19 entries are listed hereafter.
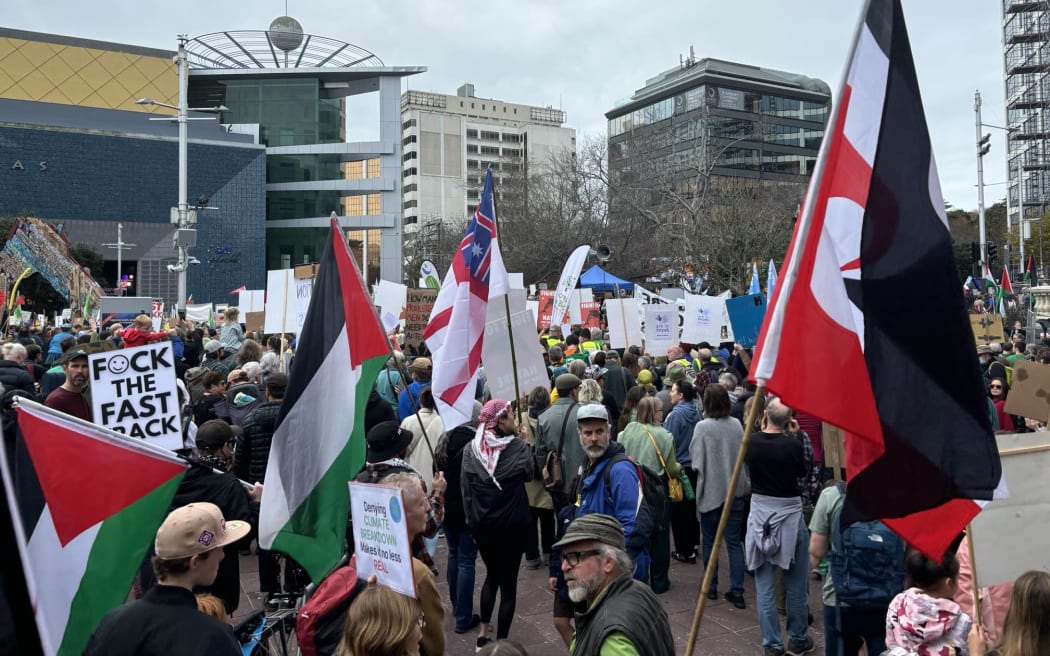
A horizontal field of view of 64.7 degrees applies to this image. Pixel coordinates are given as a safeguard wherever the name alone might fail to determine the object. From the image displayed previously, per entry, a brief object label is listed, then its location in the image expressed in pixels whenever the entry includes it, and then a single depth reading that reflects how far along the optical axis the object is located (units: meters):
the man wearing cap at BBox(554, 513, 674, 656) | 2.82
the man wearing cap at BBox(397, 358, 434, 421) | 8.12
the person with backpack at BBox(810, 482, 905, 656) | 4.34
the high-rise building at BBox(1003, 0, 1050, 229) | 63.06
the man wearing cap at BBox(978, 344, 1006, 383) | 9.17
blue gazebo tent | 26.66
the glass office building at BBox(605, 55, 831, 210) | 79.81
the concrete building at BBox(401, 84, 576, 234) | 115.44
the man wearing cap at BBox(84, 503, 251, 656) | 2.79
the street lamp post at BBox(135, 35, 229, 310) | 23.36
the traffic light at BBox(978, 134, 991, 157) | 33.31
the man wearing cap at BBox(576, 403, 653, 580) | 4.90
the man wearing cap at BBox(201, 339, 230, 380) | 10.84
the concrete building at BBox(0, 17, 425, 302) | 54.19
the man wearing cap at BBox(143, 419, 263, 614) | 4.75
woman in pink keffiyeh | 5.30
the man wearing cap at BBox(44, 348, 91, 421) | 6.73
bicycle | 4.06
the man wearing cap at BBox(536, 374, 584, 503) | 6.64
